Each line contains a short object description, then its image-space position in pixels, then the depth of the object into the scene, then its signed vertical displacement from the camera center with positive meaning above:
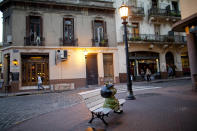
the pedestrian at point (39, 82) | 13.66 -1.11
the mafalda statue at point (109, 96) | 3.85 -0.77
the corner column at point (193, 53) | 8.08 +0.94
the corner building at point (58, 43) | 14.37 +3.39
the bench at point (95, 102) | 3.52 -1.00
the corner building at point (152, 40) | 18.14 +4.23
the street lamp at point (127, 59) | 6.46 +0.54
